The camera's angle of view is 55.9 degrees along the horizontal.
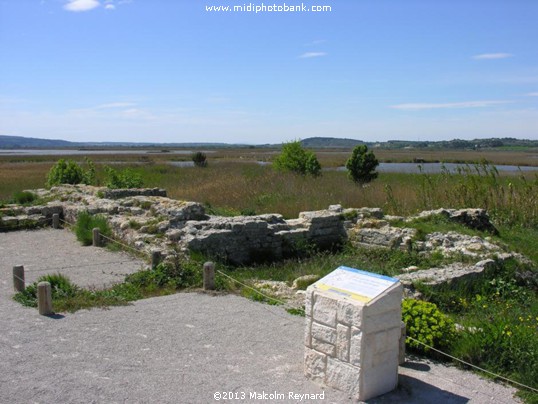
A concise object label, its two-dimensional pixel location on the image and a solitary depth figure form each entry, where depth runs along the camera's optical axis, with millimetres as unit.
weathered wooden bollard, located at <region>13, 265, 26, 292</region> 7780
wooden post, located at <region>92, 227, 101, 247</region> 11586
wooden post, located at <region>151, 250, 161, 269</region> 8758
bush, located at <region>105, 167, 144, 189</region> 18031
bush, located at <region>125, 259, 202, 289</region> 8188
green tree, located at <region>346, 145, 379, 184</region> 23500
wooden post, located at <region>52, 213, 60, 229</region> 14312
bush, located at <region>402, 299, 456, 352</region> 5629
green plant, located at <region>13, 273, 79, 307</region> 7316
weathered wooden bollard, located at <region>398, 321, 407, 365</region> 5215
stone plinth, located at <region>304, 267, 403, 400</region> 4578
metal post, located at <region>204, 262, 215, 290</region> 7949
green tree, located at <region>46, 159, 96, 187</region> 19844
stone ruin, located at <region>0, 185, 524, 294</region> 9750
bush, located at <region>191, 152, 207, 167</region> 38906
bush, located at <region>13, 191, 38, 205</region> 16625
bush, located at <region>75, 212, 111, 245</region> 11875
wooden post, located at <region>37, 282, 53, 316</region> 6676
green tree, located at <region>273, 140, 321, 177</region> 25230
